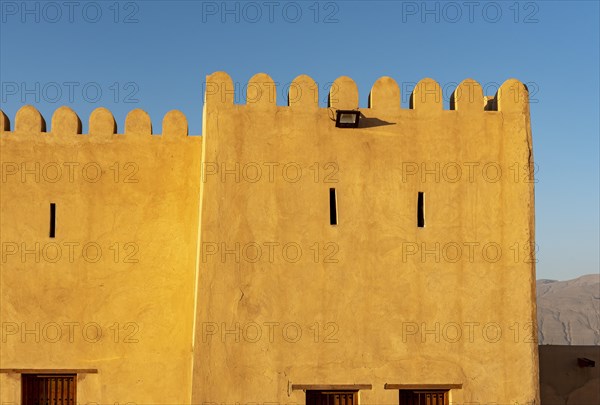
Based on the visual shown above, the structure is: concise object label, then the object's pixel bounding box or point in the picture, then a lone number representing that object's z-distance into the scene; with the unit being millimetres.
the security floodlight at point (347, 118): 8336
